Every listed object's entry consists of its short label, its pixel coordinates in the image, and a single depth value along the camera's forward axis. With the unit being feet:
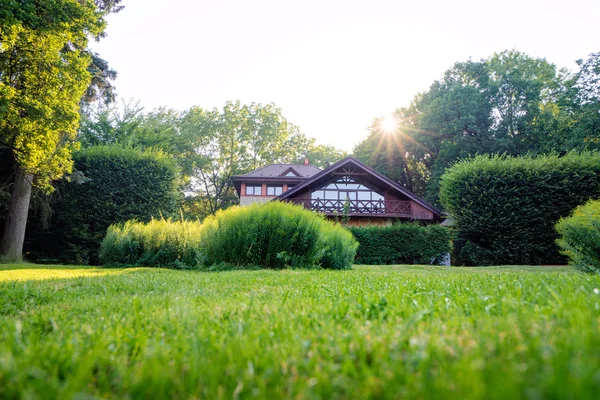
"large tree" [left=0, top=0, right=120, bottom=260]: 38.47
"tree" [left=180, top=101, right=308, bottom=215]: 132.05
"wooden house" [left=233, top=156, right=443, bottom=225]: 77.56
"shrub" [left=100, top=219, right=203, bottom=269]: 42.68
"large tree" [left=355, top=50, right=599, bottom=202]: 84.74
